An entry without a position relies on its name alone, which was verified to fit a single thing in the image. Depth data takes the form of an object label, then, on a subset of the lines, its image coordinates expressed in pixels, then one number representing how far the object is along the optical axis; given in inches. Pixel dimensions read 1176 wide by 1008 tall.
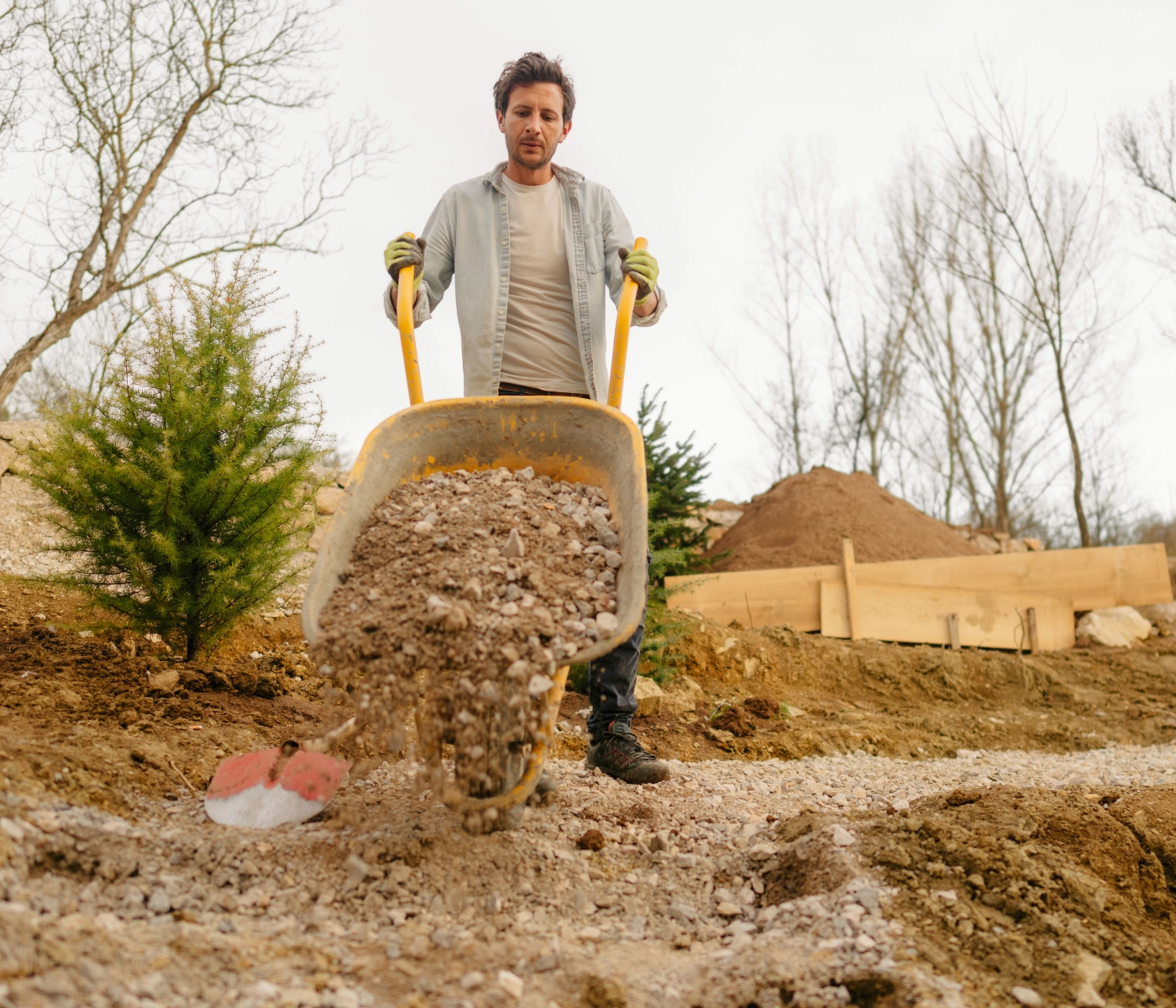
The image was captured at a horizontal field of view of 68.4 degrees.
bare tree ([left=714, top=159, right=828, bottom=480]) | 630.5
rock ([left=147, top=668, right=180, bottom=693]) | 127.4
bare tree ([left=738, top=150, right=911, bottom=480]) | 613.3
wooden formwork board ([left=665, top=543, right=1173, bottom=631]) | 276.8
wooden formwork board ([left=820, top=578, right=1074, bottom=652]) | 271.1
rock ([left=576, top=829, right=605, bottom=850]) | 91.2
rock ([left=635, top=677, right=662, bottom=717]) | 177.5
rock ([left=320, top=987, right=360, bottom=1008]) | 58.5
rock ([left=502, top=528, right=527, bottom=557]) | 88.9
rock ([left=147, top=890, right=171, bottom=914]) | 70.9
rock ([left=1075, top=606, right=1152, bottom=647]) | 298.7
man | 114.1
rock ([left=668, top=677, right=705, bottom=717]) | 185.8
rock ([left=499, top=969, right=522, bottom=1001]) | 61.3
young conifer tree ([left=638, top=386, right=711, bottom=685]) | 281.0
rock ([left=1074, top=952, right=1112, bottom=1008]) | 65.7
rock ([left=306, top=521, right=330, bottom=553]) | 283.7
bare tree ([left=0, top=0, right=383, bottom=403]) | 389.4
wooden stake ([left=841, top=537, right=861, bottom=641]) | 267.3
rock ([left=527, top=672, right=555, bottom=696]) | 75.9
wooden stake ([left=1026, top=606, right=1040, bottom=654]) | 281.0
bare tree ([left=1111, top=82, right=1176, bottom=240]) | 454.0
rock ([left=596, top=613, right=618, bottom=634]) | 79.2
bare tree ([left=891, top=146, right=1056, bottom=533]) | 580.1
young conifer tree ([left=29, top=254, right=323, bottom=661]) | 137.4
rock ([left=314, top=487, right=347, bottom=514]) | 306.5
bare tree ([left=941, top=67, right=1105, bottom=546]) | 485.6
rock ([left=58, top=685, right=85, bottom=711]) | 115.5
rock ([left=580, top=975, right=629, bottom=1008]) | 62.3
